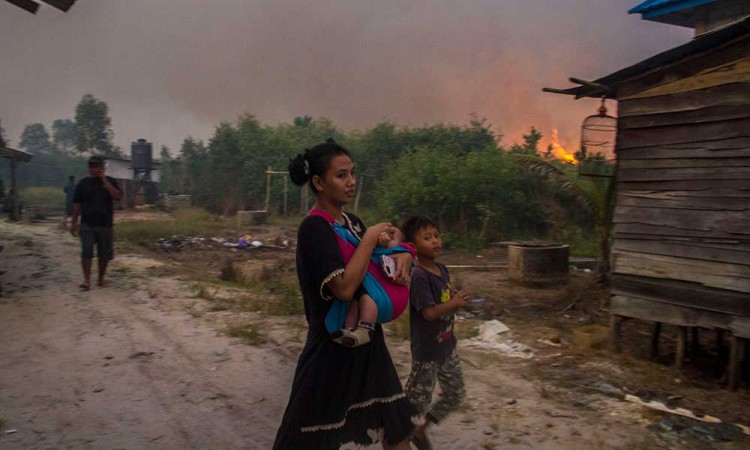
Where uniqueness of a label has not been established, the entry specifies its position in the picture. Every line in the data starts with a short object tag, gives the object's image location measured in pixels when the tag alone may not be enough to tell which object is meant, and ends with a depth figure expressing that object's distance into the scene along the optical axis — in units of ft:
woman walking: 7.02
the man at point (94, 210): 26.61
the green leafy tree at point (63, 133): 184.85
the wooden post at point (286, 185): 78.74
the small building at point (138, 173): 93.76
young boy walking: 10.39
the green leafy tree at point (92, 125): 125.70
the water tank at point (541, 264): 31.68
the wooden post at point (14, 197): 72.38
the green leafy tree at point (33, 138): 171.42
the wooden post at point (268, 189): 76.84
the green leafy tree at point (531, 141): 62.96
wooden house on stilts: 16.58
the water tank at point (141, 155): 98.43
